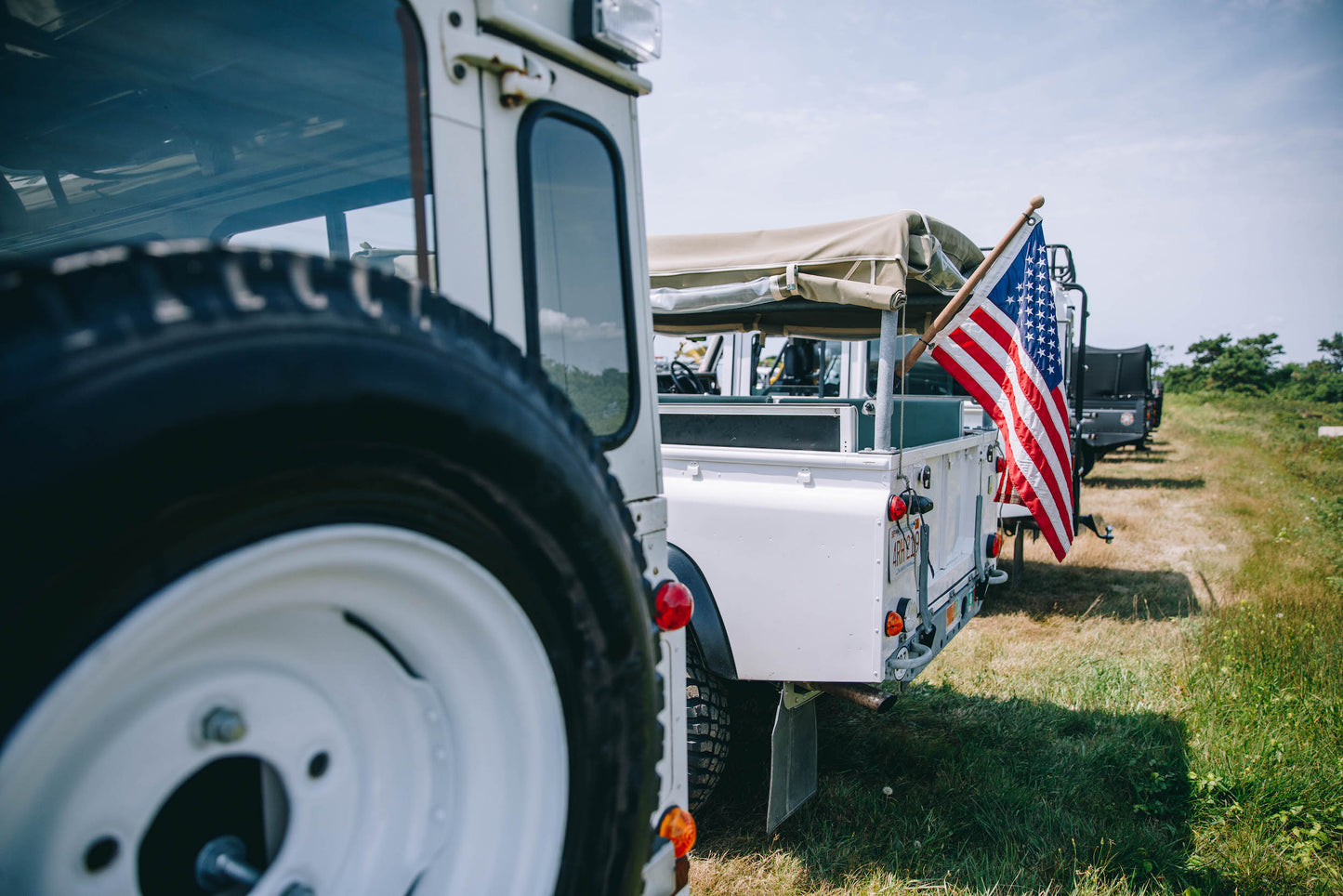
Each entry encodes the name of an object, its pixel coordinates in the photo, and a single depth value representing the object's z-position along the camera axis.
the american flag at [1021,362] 3.89
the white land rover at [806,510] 3.05
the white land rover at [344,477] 0.76
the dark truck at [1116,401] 13.44
